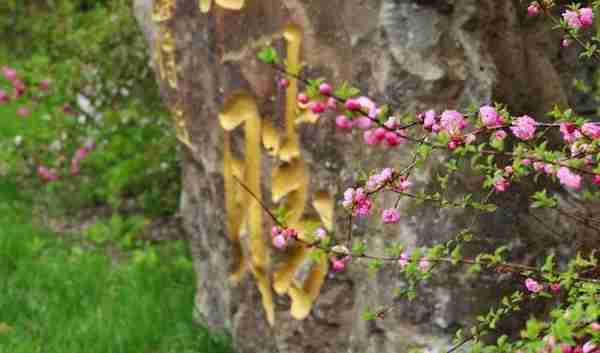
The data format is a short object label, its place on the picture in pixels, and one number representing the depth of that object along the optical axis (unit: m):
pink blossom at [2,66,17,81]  6.61
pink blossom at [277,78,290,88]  2.15
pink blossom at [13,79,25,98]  6.34
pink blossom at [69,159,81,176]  6.34
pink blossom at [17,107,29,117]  7.01
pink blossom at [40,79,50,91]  6.76
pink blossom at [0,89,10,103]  6.36
